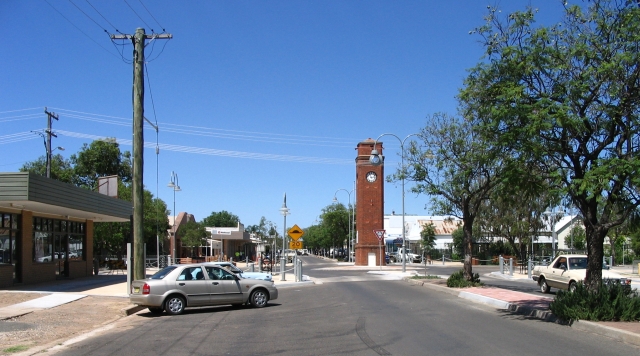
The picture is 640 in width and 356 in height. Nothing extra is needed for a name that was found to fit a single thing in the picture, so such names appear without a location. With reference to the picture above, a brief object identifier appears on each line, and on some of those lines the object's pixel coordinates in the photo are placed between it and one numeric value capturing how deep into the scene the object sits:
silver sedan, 16.53
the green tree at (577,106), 12.69
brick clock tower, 57.94
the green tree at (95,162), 66.38
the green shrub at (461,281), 24.03
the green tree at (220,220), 117.26
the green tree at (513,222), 50.56
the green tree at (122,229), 52.41
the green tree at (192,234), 63.41
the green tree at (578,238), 66.25
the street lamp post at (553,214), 48.63
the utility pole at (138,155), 19.70
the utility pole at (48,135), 41.97
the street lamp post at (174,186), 38.94
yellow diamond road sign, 33.12
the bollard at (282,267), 32.09
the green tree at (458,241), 69.17
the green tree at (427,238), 71.31
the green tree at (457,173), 23.67
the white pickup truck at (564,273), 21.34
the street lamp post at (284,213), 32.19
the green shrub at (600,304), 12.73
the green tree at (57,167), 61.41
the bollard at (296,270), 32.22
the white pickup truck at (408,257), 69.44
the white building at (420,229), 71.56
